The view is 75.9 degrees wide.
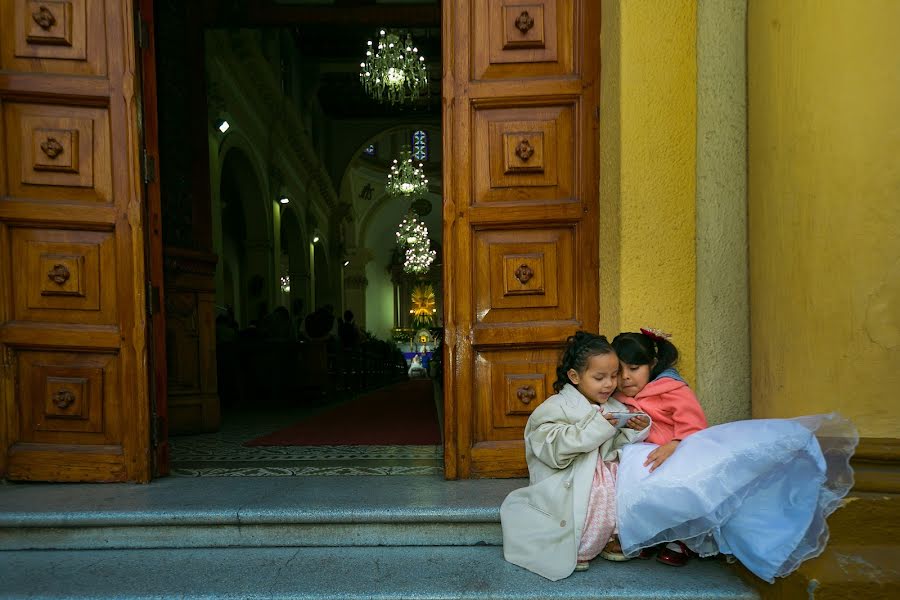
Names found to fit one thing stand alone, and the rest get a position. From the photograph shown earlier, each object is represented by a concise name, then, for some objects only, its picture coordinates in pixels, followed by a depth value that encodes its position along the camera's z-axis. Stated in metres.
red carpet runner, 4.58
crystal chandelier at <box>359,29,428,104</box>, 9.45
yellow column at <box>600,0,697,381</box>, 2.79
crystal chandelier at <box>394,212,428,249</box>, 18.47
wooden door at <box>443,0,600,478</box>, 3.02
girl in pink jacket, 1.88
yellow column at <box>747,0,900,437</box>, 2.04
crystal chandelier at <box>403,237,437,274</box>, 18.91
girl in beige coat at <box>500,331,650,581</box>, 2.18
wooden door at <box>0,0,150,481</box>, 3.04
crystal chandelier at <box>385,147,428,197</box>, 14.73
